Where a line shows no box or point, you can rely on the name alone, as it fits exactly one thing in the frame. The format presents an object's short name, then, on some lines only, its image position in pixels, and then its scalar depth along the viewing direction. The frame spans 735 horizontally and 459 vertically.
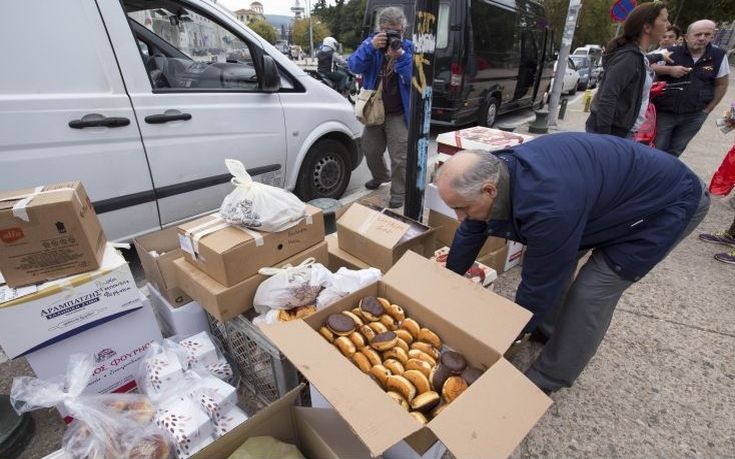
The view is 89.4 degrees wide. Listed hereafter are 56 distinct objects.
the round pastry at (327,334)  1.62
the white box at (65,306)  1.57
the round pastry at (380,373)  1.45
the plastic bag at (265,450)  1.23
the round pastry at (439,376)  1.44
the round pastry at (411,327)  1.68
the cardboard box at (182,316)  2.10
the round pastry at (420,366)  1.49
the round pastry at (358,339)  1.60
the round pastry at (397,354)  1.55
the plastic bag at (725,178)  3.97
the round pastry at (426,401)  1.34
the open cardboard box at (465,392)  1.08
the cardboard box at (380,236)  2.19
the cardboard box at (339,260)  2.33
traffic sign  6.27
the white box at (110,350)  1.72
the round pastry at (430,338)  1.64
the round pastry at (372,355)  1.54
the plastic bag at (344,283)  1.88
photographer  3.22
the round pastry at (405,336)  1.66
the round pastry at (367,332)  1.64
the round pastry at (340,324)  1.62
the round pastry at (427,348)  1.59
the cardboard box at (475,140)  2.81
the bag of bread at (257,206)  1.88
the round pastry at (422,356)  1.55
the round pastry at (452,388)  1.38
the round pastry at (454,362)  1.48
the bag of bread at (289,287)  1.83
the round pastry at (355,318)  1.69
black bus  5.85
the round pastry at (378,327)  1.66
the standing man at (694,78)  3.56
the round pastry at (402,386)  1.38
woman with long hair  2.70
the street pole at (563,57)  7.11
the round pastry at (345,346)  1.55
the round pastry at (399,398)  1.36
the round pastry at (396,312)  1.76
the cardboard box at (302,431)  1.27
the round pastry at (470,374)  1.44
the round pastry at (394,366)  1.49
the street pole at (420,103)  2.27
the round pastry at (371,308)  1.73
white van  2.00
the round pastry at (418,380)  1.43
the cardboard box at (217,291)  1.79
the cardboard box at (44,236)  1.54
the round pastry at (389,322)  1.70
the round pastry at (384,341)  1.58
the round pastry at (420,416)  1.30
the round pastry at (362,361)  1.50
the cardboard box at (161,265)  2.05
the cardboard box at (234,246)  1.80
